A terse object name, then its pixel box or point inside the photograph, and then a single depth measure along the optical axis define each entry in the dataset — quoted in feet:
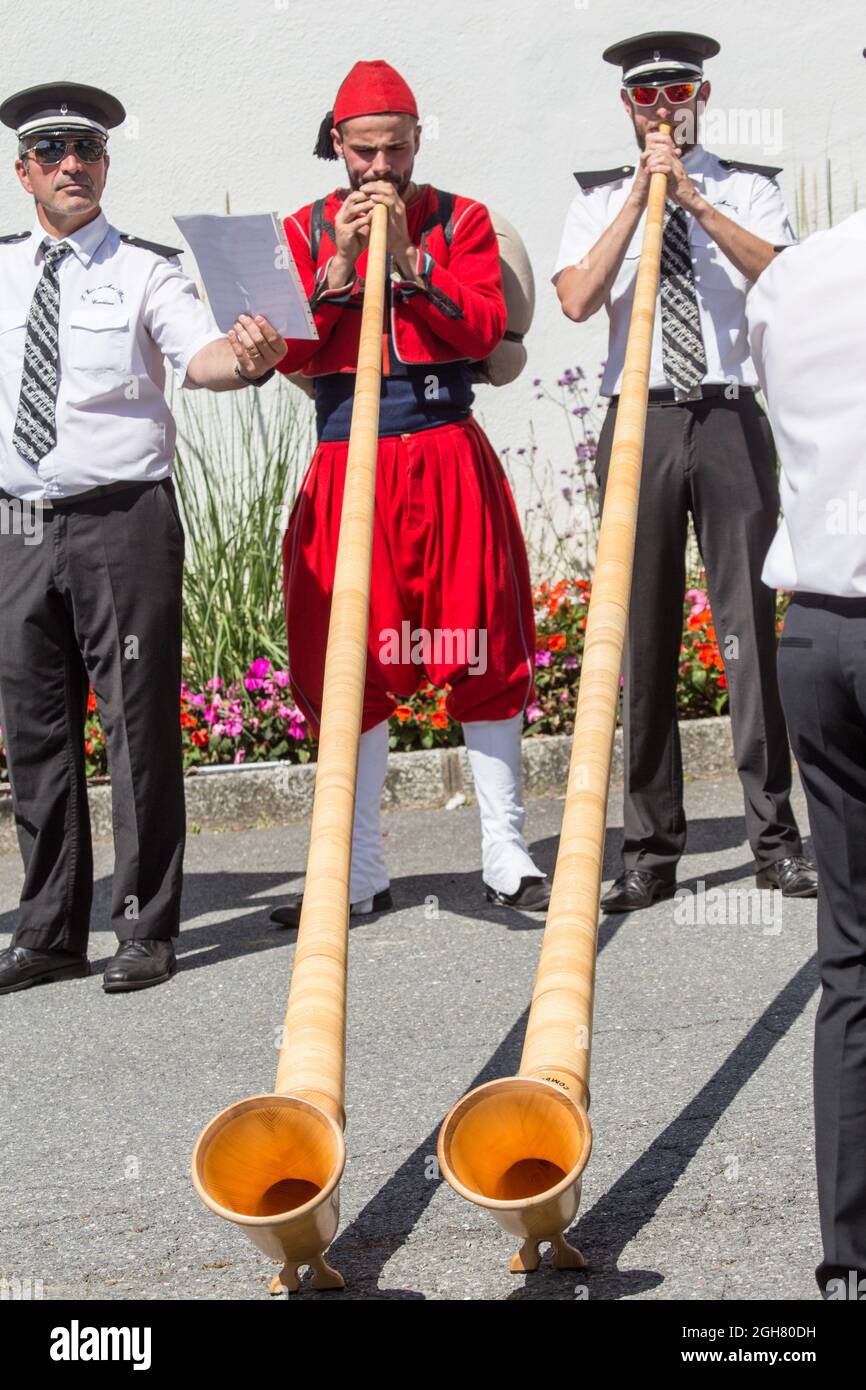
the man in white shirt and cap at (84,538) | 16.44
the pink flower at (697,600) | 26.45
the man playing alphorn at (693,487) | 17.70
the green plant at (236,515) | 26.21
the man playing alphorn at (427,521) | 17.19
